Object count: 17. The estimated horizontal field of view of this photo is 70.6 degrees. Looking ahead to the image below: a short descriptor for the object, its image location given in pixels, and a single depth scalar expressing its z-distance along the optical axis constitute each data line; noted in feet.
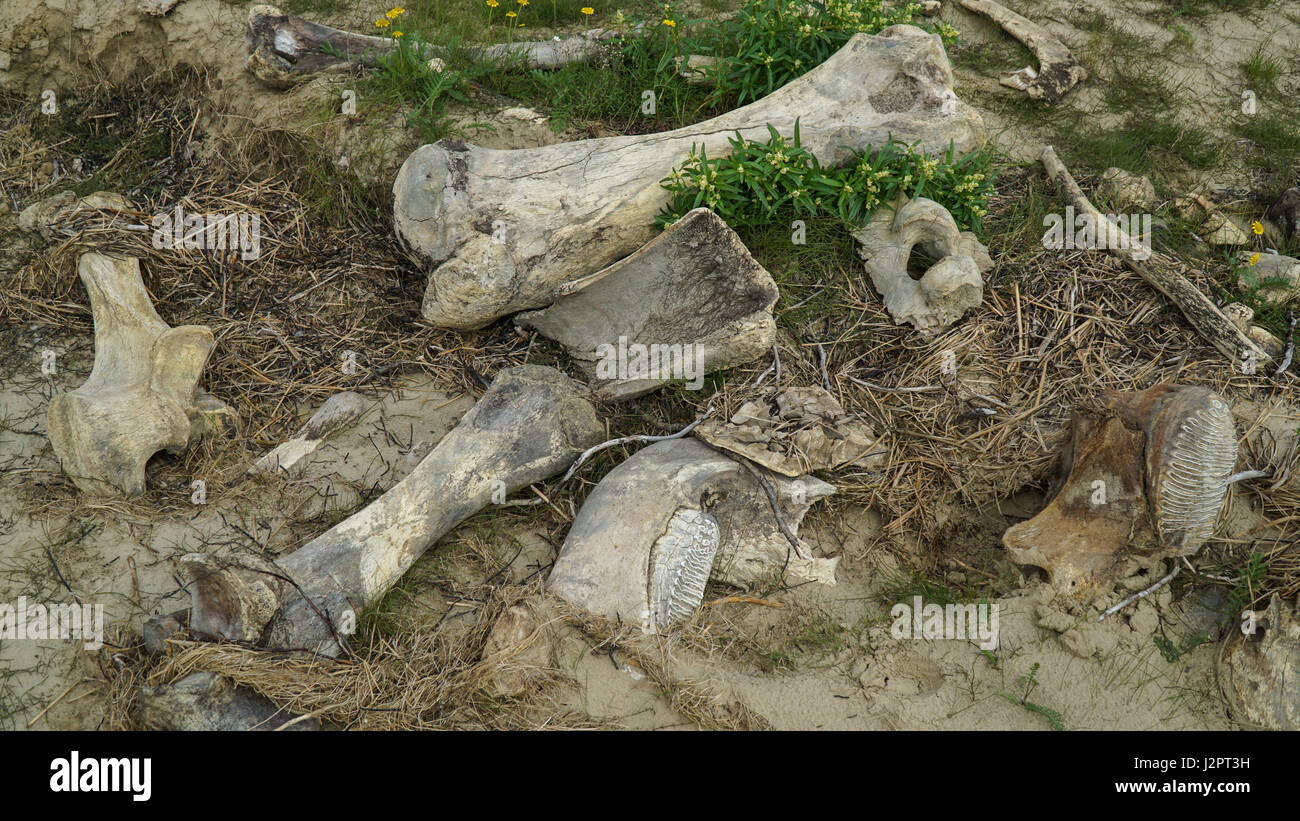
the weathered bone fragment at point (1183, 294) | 12.14
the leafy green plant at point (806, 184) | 12.52
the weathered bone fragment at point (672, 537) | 9.95
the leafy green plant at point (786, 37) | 14.44
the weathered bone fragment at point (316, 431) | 11.59
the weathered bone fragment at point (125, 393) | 10.59
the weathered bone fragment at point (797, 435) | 10.74
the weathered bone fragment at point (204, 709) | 8.62
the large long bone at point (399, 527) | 9.36
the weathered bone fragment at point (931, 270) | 12.15
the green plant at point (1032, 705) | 9.47
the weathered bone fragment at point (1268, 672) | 9.27
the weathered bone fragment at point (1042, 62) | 15.78
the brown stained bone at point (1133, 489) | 9.00
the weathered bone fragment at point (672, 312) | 11.52
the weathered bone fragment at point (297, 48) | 14.44
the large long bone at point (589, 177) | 12.04
